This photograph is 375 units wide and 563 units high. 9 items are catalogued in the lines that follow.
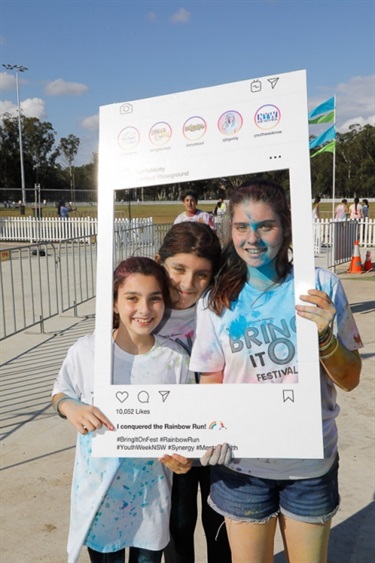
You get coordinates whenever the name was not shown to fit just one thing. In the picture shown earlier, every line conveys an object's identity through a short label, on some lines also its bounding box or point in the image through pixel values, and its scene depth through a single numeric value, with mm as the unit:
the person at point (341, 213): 19141
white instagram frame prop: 1625
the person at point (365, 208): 21070
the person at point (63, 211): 22172
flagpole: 11895
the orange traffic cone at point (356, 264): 13242
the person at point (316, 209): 17094
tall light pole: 45828
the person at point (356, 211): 20234
